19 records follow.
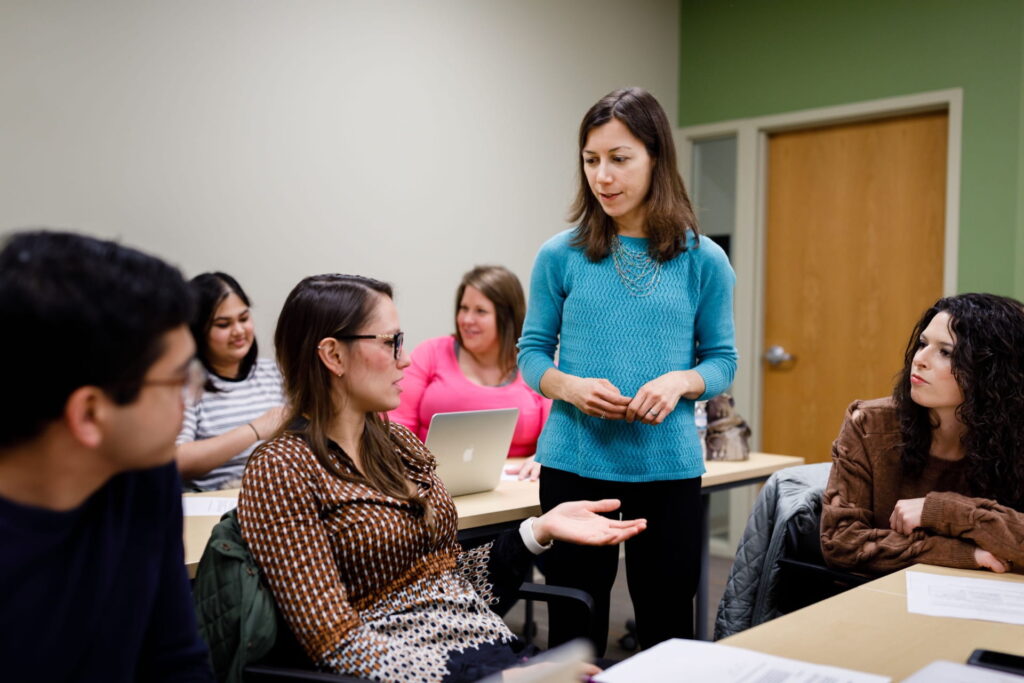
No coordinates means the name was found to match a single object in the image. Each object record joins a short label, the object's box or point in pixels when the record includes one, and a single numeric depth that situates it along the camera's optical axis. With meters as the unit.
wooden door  4.16
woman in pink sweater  3.11
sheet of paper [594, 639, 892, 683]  1.10
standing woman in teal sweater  1.90
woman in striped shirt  2.73
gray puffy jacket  2.16
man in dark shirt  0.84
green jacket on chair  1.34
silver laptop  2.15
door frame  4.62
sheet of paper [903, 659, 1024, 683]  1.12
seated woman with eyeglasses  1.36
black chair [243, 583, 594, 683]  1.31
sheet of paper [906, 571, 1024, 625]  1.45
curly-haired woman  1.83
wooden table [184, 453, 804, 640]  1.94
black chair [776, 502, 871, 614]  2.11
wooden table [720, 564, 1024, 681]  1.22
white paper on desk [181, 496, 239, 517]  2.09
